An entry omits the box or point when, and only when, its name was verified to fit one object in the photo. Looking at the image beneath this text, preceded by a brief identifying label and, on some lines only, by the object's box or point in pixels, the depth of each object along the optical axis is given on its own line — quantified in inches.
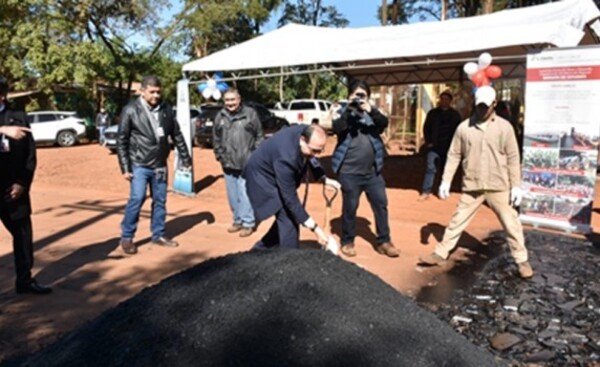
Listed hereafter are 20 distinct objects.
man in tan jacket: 199.0
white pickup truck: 995.9
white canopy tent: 296.8
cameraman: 219.5
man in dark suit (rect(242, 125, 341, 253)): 151.2
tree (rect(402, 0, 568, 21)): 1025.5
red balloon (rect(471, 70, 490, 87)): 249.3
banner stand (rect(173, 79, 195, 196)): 395.5
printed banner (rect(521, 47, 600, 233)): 264.7
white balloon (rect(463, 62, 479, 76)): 256.9
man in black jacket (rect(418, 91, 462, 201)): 363.6
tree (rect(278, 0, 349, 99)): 1492.4
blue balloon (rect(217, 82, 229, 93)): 396.8
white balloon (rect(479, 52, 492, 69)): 255.9
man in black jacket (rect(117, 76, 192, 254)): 219.6
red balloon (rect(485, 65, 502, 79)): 252.5
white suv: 791.1
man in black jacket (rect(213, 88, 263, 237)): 270.2
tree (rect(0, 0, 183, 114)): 910.4
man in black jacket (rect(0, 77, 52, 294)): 160.4
